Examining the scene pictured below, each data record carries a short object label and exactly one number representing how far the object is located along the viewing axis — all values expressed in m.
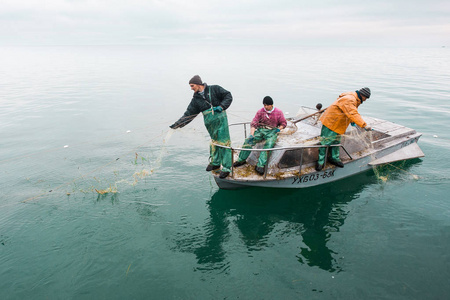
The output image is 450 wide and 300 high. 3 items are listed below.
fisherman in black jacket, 7.44
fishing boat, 8.77
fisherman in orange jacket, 7.93
